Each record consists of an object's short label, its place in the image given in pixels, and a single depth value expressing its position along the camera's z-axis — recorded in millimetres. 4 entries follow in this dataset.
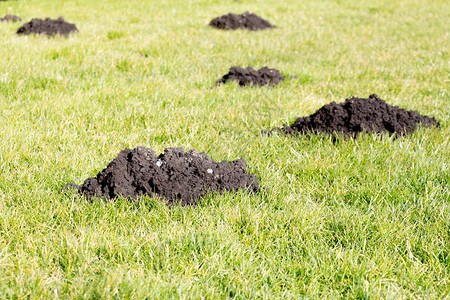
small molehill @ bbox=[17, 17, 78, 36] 16562
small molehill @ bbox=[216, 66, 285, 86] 12320
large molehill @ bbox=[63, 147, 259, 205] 6324
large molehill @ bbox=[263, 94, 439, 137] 8867
